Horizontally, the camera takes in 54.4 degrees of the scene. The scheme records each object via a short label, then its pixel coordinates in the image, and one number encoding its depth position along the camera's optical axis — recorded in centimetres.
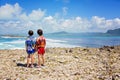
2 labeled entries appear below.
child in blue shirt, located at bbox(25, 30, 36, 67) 714
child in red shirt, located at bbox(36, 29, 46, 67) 714
